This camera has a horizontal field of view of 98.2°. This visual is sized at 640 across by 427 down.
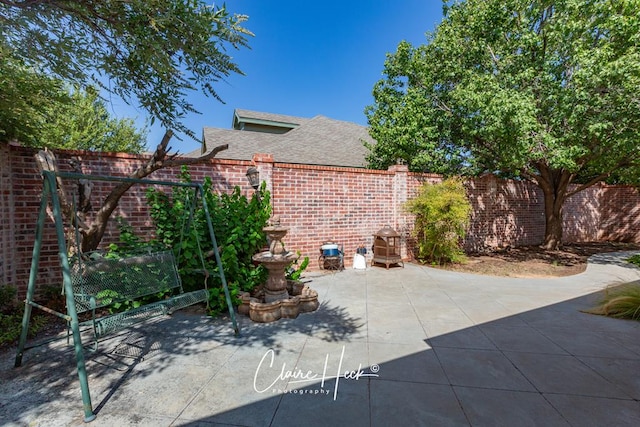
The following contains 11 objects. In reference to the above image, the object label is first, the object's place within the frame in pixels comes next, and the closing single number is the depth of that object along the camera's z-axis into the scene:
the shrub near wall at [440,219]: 7.05
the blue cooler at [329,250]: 6.79
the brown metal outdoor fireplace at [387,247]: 7.10
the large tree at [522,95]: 6.09
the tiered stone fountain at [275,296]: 3.84
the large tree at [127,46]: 3.59
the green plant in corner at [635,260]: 5.60
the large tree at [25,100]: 3.71
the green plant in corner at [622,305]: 4.02
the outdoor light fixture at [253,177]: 5.68
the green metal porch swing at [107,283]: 2.22
